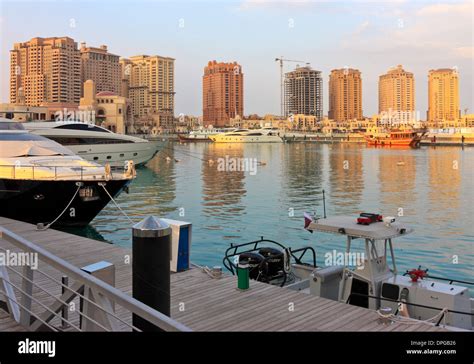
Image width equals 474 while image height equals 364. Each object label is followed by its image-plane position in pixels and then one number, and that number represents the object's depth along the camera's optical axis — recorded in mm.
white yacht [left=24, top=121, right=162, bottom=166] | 50438
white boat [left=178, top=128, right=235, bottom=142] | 193662
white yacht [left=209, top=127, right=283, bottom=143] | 179500
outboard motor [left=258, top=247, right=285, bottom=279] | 12469
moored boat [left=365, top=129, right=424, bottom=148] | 140750
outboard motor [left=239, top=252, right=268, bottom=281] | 12094
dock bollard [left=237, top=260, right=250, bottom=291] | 10188
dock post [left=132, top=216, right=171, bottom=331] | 6535
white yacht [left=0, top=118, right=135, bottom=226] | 21656
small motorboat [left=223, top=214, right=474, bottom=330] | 9547
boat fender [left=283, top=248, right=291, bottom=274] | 12281
